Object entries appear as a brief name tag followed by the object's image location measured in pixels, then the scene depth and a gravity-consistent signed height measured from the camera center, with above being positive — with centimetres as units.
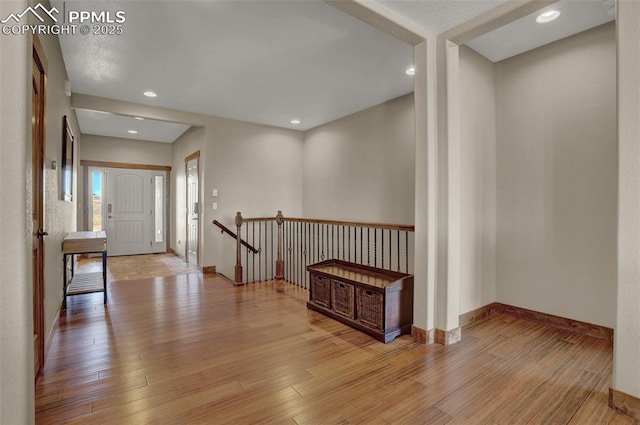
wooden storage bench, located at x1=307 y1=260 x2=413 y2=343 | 287 -85
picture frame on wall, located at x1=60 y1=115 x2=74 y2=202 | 351 +58
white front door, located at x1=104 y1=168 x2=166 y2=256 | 743 +1
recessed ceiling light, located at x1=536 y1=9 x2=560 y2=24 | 264 +159
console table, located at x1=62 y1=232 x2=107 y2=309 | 349 -40
